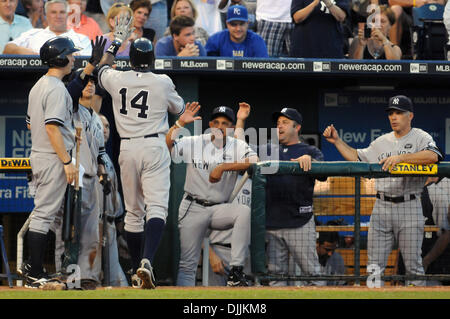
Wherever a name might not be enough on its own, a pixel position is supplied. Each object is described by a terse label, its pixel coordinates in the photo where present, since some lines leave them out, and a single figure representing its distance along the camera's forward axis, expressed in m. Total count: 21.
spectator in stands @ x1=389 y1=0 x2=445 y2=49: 18.89
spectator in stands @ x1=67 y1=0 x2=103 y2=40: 17.89
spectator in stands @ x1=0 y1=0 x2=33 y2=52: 17.34
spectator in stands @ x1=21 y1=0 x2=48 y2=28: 18.59
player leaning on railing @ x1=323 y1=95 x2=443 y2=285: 13.53
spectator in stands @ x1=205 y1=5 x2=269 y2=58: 17.23
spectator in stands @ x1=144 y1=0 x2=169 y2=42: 18.64
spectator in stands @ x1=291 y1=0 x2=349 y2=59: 17.23
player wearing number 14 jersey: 12.46
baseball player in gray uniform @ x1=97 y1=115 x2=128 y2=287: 14.03
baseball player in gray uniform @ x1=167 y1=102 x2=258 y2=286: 14.03
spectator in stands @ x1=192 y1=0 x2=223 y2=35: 18.91
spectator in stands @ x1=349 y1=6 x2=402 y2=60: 17.47
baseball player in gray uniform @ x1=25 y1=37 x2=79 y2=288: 11.79
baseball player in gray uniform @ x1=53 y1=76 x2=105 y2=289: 12.78
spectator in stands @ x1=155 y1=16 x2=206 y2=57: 16.70
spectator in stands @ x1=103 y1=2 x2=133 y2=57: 16.86
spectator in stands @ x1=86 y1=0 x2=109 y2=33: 18.91
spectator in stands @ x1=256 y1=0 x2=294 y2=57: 18.59
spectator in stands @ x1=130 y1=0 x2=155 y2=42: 17.83
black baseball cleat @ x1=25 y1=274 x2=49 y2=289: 11.64
